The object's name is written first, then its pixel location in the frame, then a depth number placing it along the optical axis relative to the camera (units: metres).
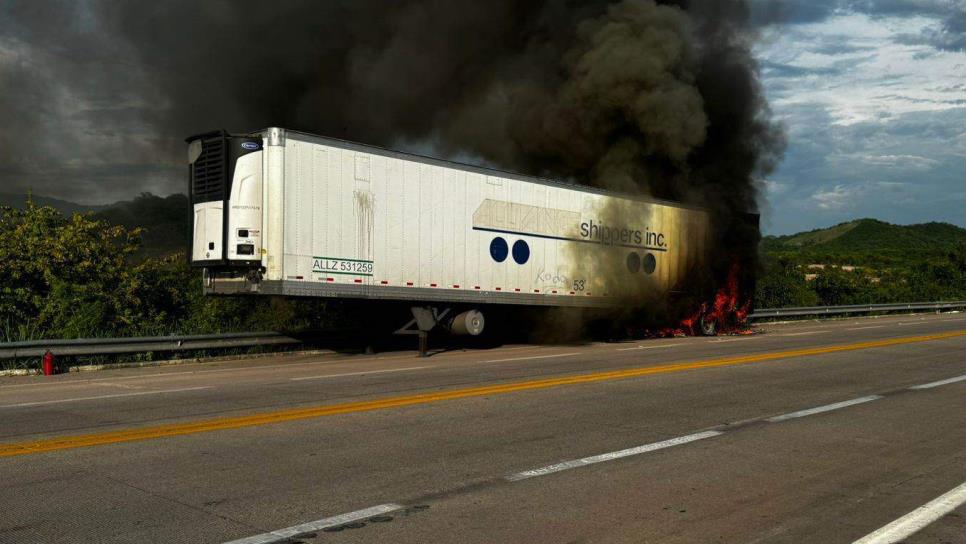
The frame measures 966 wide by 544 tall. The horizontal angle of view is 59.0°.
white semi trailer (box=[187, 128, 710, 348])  14.02
